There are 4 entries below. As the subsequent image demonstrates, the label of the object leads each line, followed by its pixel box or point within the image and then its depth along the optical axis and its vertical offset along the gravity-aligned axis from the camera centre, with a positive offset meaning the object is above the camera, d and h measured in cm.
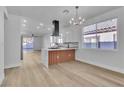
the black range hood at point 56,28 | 491 +114
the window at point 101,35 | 348 +54
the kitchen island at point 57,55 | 418 -68
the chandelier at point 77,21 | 316 +105
